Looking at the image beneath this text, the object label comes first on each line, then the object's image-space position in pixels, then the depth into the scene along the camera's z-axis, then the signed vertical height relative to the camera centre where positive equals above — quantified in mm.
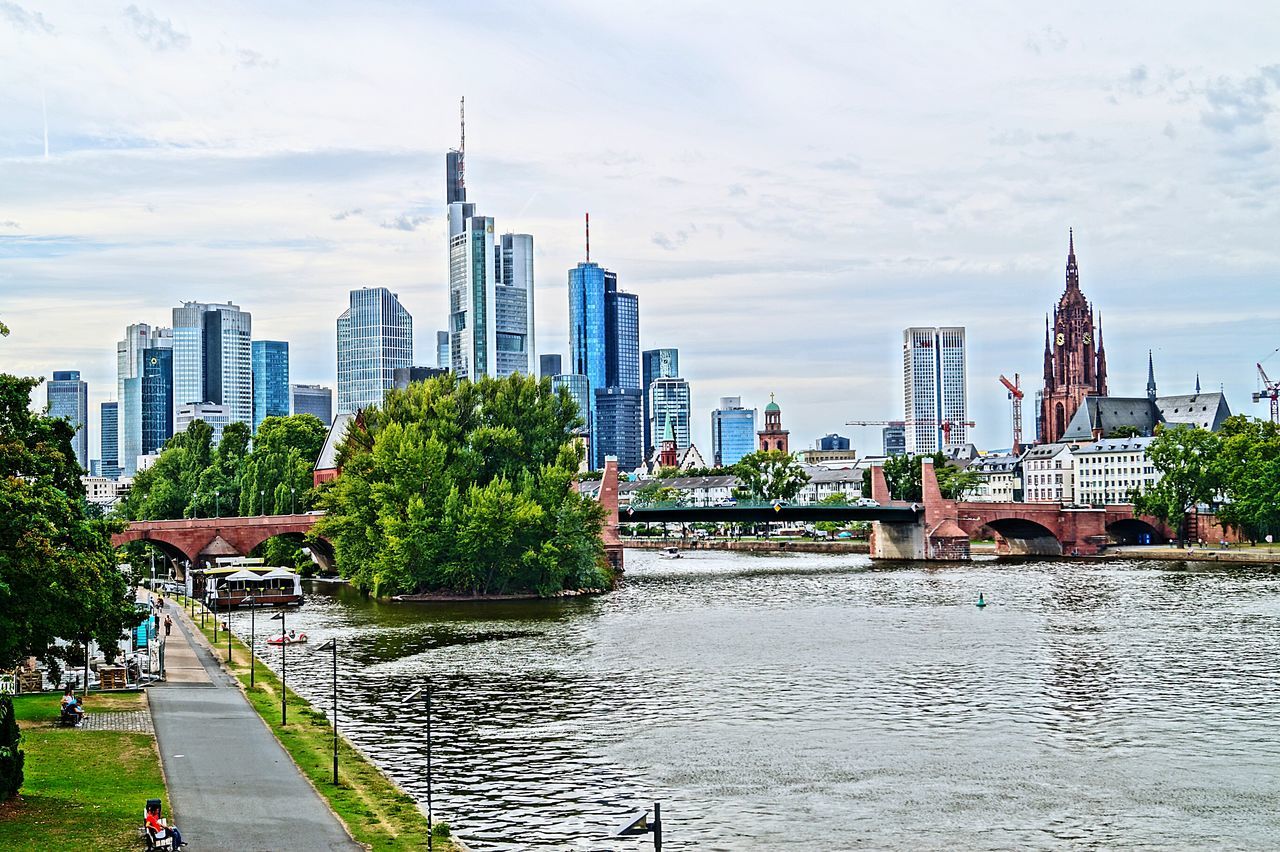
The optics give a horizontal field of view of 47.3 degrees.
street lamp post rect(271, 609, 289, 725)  53112 -7732
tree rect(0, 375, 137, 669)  40875 -1378
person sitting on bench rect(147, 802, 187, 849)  33719 -7335
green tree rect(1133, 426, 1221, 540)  177625 +1585
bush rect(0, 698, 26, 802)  36312 -6141
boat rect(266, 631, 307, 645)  84894 -7761
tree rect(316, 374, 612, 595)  113375 +405
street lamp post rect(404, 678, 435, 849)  36038 -8277
